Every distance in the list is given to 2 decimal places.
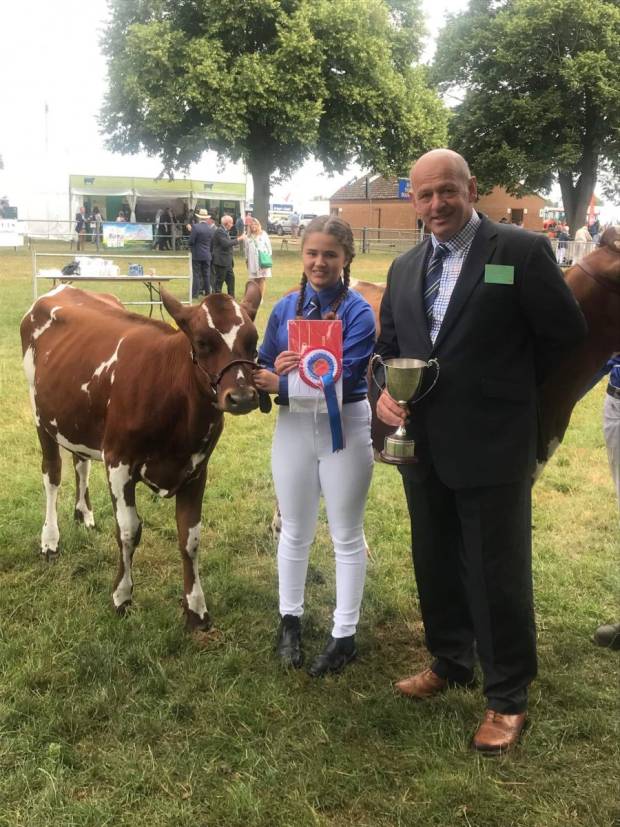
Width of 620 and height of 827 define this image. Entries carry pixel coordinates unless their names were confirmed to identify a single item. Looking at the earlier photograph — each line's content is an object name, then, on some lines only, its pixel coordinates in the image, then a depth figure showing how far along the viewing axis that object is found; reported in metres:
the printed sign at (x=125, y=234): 18.86
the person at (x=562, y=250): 22.99
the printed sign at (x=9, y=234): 21.98
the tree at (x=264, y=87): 26.81
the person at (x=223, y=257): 16.19
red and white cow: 3.26
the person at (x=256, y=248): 14.92
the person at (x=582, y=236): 22.47
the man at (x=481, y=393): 2.61
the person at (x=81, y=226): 24.93
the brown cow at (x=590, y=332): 2.86
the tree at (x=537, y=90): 32.66
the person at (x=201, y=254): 16.20
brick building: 50.42
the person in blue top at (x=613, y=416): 3.29
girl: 3.10
